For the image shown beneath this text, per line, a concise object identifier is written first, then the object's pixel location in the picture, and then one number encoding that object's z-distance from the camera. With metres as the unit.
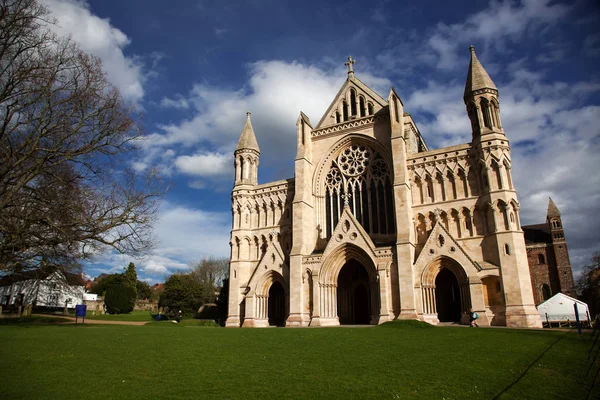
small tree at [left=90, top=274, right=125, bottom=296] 62.88
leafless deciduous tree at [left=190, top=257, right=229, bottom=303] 60.25
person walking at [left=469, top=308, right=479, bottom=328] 23.05
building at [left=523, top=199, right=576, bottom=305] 48.81
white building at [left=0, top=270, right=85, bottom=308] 43.14
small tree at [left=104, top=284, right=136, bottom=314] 59.53
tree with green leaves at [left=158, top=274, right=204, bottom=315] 49.34
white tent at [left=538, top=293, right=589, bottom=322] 28.62
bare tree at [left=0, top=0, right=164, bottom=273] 13.46
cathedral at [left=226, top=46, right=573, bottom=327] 25.22
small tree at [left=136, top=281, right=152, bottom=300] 85.55
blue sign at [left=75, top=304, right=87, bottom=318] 31.50
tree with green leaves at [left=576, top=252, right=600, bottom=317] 39.41
